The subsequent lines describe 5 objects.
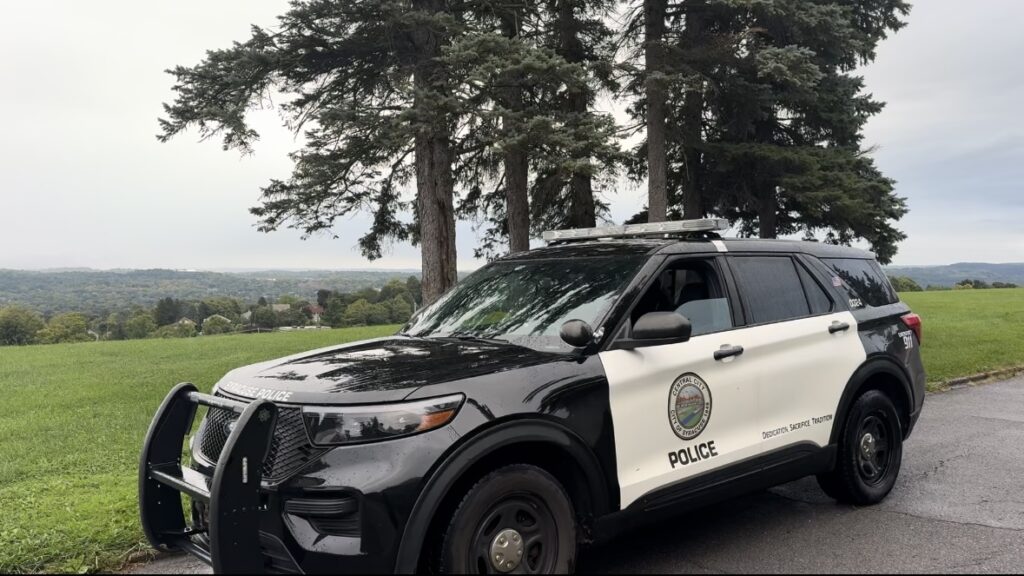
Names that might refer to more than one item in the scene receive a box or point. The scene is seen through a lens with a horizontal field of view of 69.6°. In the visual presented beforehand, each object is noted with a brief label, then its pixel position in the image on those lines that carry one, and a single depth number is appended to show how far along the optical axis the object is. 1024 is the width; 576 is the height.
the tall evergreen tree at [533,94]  9.94
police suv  2.96
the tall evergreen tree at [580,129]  10.28
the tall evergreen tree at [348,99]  10.41
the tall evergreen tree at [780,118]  12.90
